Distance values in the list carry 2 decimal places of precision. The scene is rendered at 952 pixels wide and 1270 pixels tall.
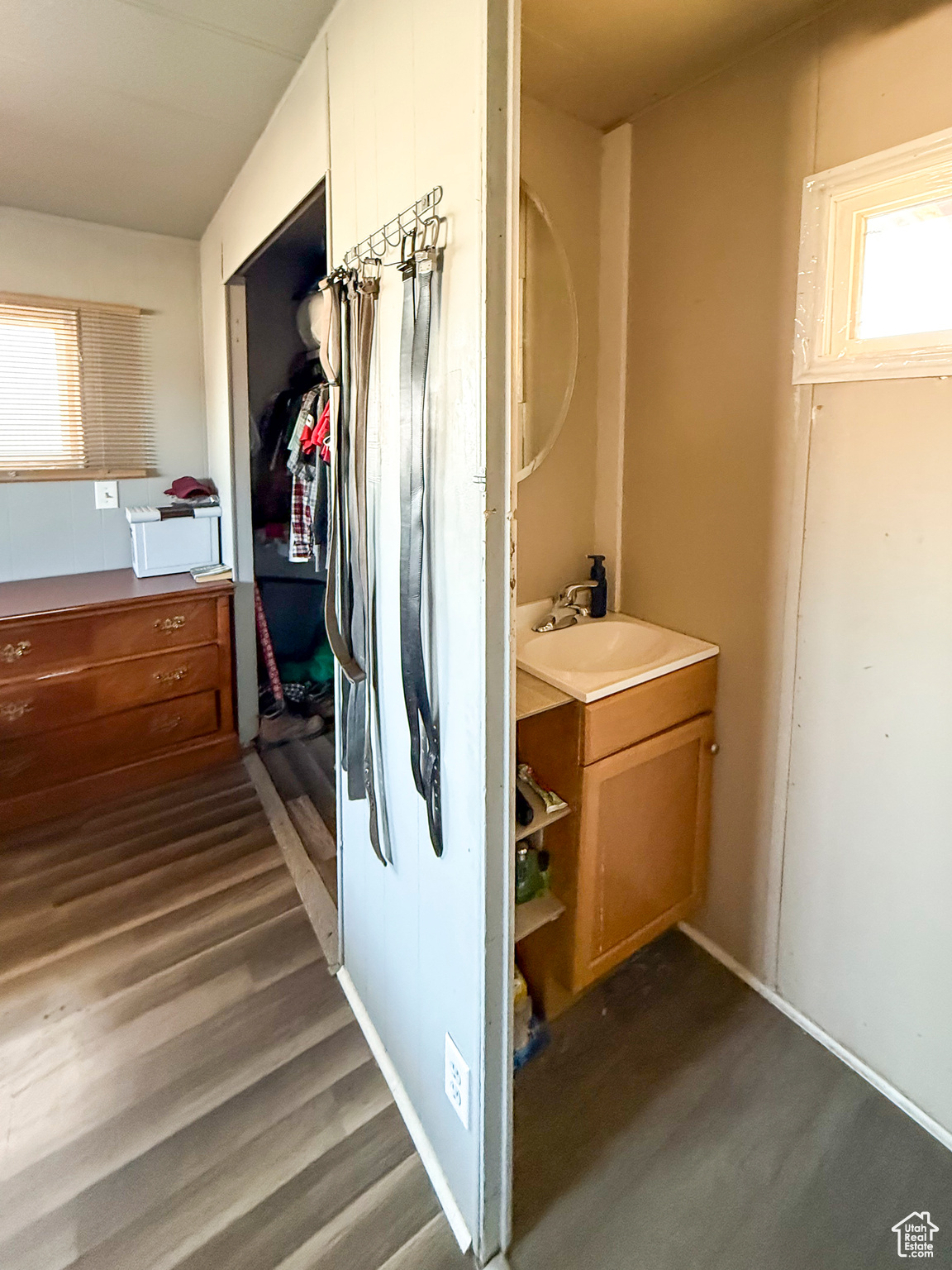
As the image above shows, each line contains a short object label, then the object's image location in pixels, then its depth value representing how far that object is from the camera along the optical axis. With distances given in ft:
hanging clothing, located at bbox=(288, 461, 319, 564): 8.17
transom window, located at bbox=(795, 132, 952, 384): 4.18
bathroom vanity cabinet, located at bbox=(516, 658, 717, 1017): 5.12
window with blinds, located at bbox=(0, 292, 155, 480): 8.77
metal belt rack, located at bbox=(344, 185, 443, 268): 3.52
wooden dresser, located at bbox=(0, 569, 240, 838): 8.09
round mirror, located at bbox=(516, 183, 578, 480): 5.94
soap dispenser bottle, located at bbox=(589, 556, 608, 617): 6.59
